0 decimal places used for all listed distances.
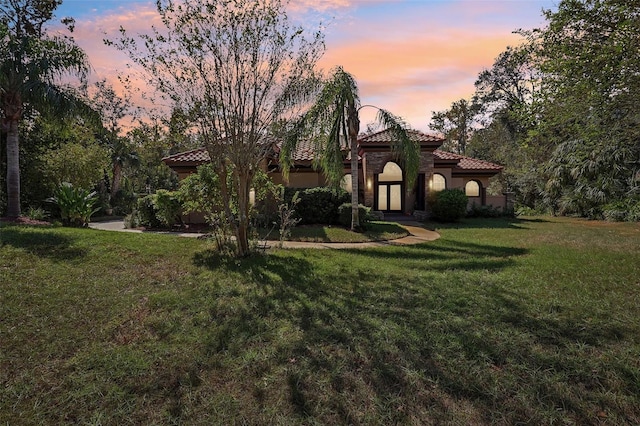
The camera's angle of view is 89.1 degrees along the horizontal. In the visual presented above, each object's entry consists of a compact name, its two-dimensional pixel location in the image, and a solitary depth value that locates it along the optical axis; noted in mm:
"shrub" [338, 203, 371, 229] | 14086
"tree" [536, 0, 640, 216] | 7672
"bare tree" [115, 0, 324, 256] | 7301
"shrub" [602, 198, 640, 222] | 18447
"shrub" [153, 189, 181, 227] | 13797
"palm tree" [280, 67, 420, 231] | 12102
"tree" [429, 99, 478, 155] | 40188
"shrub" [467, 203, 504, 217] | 21203
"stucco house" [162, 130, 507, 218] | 18578
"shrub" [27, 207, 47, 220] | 13523
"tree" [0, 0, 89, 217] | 11688
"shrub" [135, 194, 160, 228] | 14656
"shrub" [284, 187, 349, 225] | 15085
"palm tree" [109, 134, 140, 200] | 31453
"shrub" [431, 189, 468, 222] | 17578
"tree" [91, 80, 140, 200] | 31500
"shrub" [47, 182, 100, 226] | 11266
